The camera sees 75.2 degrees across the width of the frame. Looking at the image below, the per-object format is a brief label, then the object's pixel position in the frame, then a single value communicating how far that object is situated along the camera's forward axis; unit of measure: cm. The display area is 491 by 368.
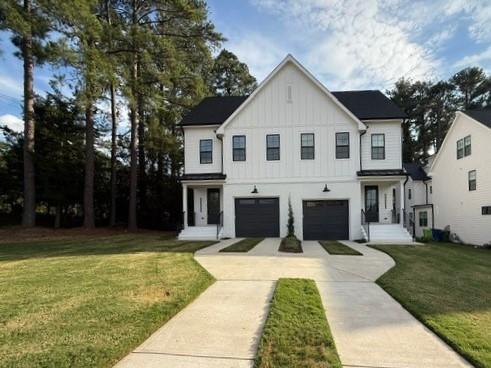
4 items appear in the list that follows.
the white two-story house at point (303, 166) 1598
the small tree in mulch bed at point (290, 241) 1127
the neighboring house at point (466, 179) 1560
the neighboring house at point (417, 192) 2383
